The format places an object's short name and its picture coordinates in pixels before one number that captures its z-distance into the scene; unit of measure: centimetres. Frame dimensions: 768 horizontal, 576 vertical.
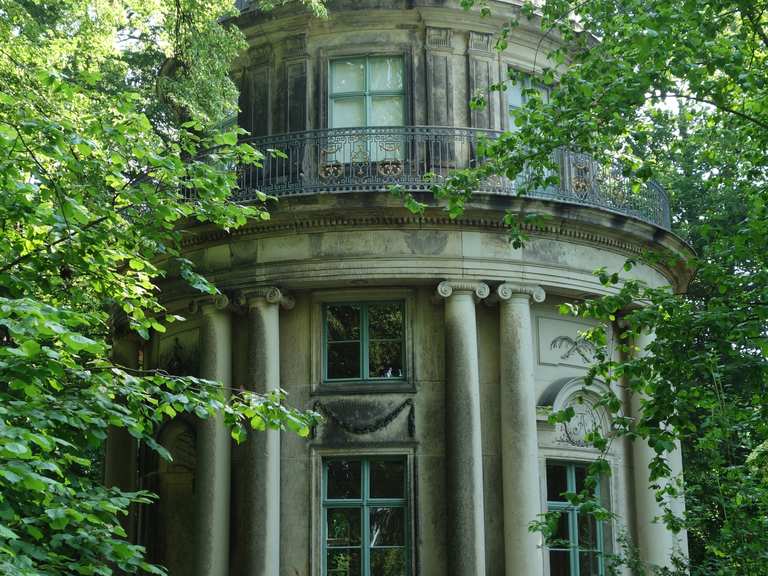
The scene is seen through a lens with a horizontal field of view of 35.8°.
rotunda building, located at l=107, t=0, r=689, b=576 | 1786
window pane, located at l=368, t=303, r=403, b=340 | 1870
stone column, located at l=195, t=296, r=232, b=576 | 1791
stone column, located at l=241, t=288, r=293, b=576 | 1761
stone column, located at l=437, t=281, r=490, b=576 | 1717
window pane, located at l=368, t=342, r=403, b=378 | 1861
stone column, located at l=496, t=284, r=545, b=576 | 1736
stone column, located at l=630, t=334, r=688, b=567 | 1909
